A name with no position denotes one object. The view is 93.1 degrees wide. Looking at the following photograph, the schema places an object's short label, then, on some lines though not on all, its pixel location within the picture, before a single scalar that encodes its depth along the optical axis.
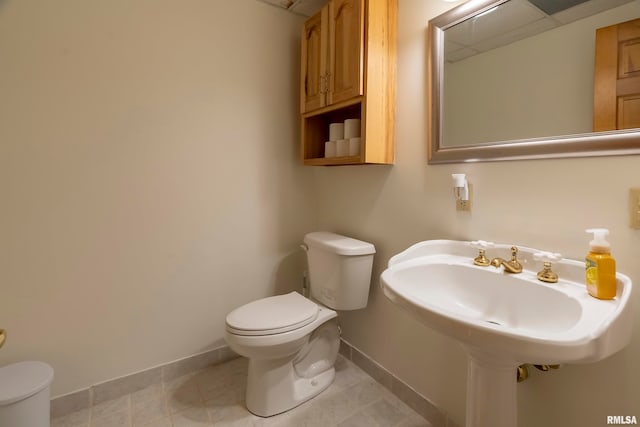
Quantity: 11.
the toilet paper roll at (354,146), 1.51
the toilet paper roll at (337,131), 1.68
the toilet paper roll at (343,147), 1.59
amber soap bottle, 0.77
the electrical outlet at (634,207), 0.83
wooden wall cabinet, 1.39
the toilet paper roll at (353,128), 1.56
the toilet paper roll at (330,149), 1.68
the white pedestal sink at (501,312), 0.60
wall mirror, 0.85
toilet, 1.34
